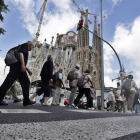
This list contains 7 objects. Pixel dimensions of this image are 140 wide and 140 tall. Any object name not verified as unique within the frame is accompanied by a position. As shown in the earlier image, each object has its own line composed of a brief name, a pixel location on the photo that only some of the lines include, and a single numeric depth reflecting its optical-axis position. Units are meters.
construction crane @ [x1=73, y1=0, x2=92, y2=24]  87.88
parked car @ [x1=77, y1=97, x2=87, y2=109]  13.60
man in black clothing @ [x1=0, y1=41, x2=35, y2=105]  3.95
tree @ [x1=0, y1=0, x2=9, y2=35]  13.00
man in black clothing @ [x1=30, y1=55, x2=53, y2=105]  5.64
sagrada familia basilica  67.12
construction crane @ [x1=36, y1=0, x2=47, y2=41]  83.88
